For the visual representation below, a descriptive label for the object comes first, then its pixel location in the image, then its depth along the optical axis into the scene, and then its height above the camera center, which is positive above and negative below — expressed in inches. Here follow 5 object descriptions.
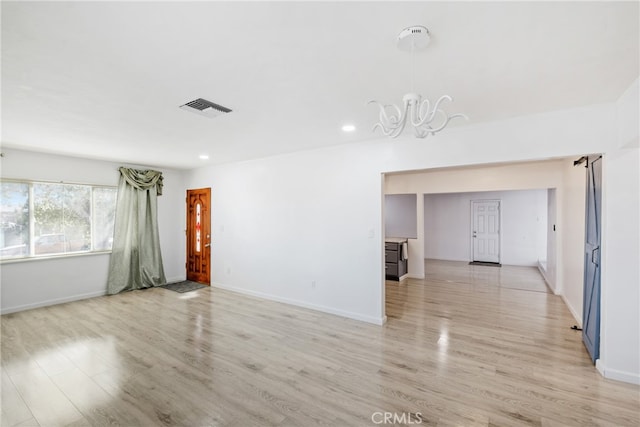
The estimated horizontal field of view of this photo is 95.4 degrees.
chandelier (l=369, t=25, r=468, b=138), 64.1 +25.8
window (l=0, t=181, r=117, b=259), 176.4 -4.8
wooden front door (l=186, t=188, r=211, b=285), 246.7 -20.9
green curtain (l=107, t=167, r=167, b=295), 220.5 -19.2
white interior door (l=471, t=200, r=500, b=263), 346.6 -22.0
